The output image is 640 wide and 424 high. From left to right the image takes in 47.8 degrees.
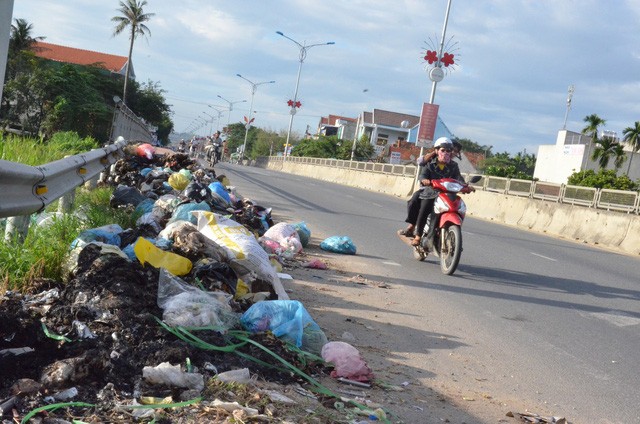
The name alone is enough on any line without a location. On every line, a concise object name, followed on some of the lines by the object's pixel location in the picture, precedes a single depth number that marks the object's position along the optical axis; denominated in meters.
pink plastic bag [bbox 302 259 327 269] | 9.09
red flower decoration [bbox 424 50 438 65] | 32.34
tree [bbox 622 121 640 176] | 79.03
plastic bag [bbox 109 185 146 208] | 9.88
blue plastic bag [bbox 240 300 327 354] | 4.75
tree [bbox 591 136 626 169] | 70.19
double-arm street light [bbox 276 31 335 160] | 67.31
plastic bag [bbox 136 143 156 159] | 15.19
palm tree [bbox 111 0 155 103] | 73.38
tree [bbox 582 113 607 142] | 82.25
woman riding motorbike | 10.27
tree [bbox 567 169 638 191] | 44.25
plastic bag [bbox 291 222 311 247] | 10.93
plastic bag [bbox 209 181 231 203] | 11.61
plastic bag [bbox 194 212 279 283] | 5.84
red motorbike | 9.66
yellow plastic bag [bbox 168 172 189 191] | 11.69
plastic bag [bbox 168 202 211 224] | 7.24
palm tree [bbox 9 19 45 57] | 70.00
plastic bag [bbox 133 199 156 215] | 9.04
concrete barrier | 19.80
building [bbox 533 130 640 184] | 70.06
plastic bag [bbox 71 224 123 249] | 6.03
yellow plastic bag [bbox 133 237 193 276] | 5.33
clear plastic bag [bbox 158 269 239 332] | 4.41
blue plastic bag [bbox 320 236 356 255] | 10.93
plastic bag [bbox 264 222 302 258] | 9.62
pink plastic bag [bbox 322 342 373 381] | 4.54
